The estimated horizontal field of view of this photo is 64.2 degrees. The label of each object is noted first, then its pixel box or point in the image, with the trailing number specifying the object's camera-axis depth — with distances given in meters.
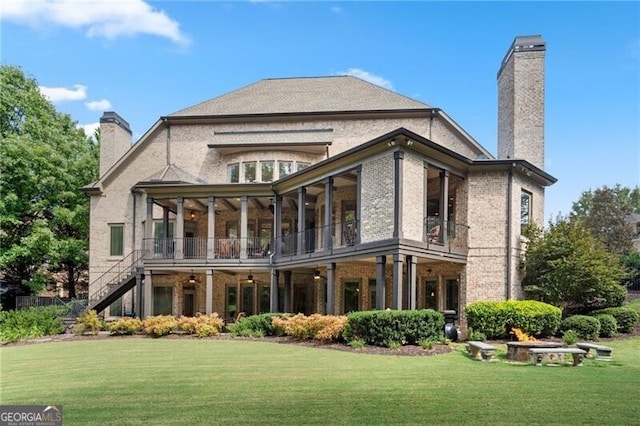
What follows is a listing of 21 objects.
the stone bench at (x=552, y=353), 11.01
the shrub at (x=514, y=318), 16.33
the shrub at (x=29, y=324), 18.75
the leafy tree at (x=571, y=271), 17.28
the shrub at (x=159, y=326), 18.61
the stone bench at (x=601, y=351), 11.72
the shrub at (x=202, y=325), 18.45
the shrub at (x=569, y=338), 14.22
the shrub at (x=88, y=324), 19.78
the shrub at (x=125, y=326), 19.34
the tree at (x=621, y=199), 60.45
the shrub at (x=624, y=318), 17.52
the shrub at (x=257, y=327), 17.77
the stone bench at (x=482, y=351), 11.54
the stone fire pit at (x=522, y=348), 11.74
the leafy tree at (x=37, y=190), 26.88
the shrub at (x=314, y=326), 14.65
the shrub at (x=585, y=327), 16.12
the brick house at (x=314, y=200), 17.12
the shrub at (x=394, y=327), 13.59
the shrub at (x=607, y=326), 16.62
